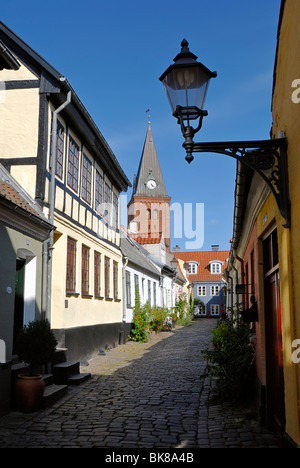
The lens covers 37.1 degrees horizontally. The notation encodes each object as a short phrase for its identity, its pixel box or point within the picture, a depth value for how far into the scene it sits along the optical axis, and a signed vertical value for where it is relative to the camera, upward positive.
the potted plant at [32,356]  6.80 -0.86
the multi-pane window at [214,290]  50.89 +1.02
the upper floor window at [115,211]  16.47 +3.30
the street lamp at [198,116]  3.92 +1.66
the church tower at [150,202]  54.04 +11.92
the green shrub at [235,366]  6.92 -1.04
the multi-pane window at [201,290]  51.42 +1.09
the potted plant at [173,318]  28.59 -1.18
